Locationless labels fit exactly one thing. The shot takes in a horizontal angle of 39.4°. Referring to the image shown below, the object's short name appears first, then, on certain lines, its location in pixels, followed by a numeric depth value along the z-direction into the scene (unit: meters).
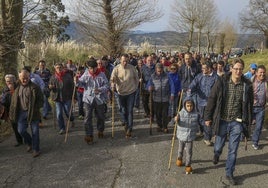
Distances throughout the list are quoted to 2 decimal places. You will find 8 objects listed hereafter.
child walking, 6.67
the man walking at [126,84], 8.87
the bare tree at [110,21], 24.55
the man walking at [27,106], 7.41
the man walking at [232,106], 6.07
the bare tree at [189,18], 44.91
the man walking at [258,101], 7.88
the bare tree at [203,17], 45.53
